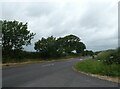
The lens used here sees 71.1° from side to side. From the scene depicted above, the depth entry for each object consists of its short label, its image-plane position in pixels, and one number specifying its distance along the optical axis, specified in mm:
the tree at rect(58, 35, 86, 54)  36411
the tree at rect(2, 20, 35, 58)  13821
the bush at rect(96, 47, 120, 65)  8284
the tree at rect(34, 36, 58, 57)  20605
